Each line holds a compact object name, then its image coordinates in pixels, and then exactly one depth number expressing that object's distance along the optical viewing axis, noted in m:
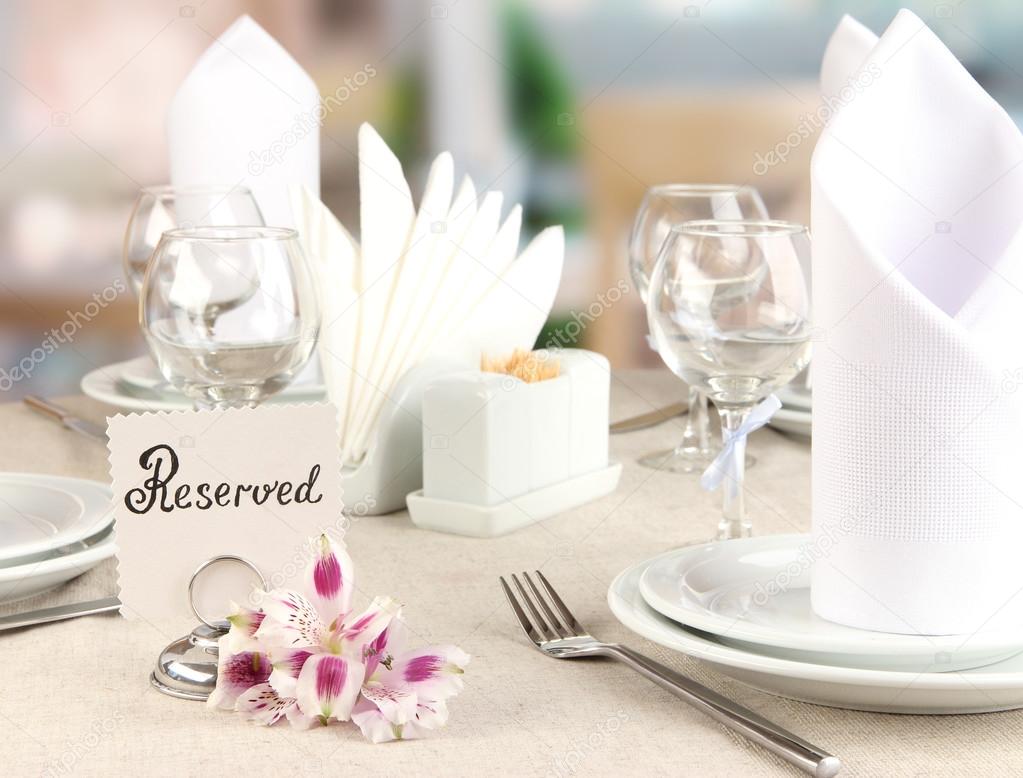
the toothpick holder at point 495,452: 1.34
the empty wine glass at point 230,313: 1.18
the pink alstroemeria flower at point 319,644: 1.06
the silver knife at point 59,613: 1.17
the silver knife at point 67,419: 1.54
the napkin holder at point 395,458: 1.38
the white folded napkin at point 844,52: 1.51
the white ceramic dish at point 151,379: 1.50
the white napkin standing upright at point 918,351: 1.07
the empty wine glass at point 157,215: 1.48
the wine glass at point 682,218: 1.47
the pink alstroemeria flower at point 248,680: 1.07
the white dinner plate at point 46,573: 1.19
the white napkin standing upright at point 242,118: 1.52
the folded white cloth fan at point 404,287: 1.39
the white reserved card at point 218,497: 1.12
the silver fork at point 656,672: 1.03
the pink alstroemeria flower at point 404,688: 1.06
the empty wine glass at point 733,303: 1.20
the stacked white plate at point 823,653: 1.05
